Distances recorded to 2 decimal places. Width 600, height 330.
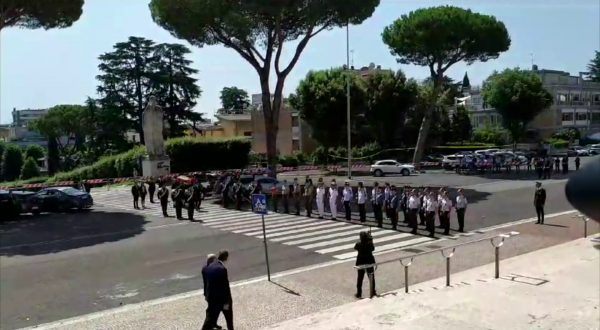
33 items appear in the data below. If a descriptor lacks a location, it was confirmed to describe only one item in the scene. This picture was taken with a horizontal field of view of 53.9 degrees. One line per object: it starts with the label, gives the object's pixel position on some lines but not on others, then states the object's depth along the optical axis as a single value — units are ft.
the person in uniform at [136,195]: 94.07
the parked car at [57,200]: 92.94
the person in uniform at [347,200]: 75.87
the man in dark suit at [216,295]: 31.01
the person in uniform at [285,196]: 84.84
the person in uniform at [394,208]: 67.97
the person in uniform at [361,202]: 73.56
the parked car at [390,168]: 147.95
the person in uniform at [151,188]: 100.27
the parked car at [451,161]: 155.30
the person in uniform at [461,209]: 65.98
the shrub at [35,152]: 240.65
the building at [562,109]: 250.62
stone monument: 118.21
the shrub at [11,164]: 215.51
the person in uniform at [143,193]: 94.89
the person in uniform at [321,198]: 78.07
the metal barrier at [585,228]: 59.92
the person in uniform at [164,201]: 83.30
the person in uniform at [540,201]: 69.00
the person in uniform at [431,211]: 63.62
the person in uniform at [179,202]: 78.79
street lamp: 139.74
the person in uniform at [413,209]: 65.16
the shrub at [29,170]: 194.59
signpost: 48.22
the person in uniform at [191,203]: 78.43
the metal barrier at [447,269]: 39.15
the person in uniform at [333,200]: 76.38
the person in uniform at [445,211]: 64.39
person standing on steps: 40.01
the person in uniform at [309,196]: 80.48
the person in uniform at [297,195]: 83.10
